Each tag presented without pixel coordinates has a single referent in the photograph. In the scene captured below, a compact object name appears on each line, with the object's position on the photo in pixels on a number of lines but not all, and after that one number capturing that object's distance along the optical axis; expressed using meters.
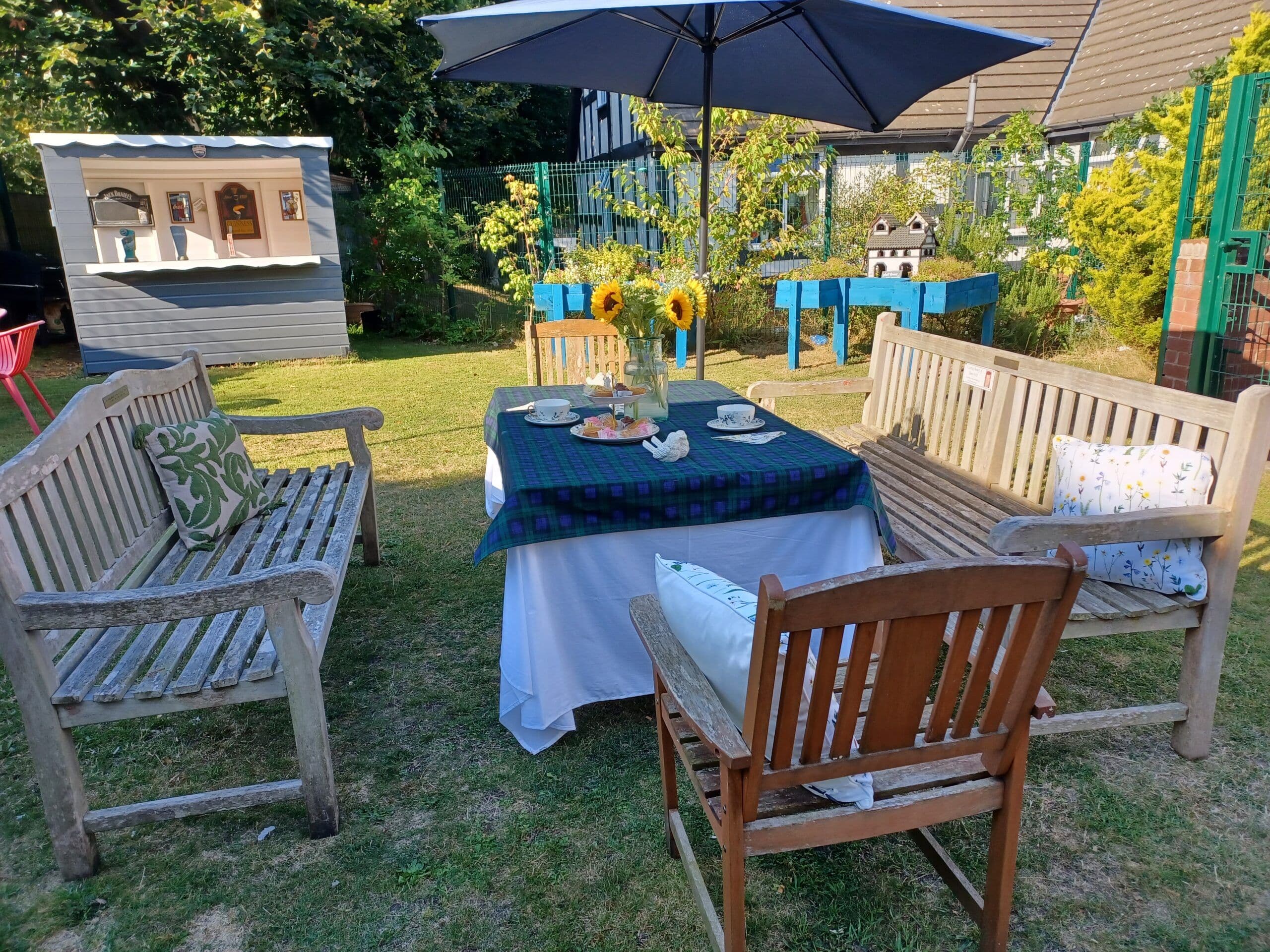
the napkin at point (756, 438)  3.06
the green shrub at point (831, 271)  8.75
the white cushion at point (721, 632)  1.76
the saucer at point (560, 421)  3.36
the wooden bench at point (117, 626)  2.08
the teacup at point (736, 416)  3.25
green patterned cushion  3.14
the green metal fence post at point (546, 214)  11.12
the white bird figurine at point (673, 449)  2.82
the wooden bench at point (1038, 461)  2.40
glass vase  3.23
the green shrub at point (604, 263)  8.99
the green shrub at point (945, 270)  8.06
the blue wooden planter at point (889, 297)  7.94
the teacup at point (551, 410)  3.36
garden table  2.59
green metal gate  5.29
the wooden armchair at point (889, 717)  1.45
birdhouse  8.45
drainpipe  12.17
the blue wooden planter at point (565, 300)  8.77
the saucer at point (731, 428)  3.21
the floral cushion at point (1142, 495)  2.52
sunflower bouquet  3.00
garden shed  8.77
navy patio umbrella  3.77
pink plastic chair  6.29
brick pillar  5.66
